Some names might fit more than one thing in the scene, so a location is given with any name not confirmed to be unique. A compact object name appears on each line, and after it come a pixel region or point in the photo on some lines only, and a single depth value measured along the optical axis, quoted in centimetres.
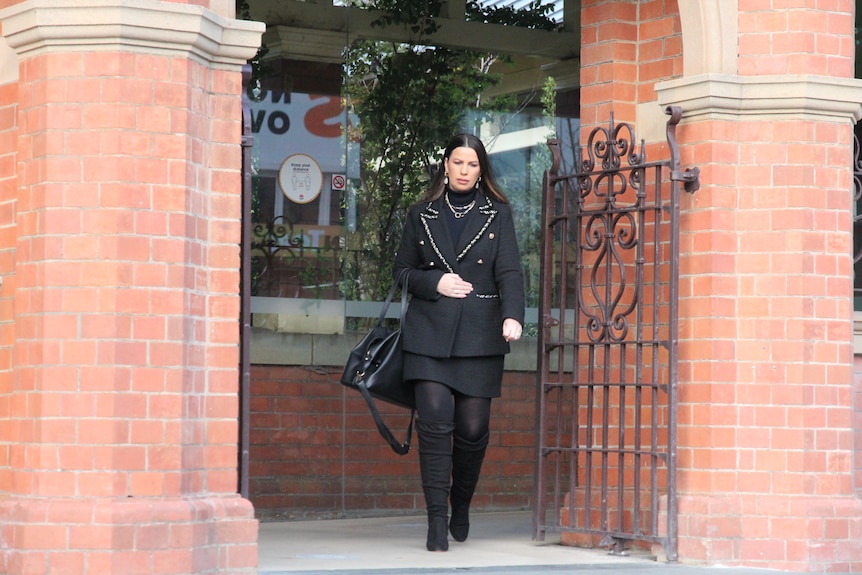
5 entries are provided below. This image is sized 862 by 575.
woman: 1320
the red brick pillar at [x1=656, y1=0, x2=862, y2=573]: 1298
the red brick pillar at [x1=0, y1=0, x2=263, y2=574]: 1077
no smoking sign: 1750
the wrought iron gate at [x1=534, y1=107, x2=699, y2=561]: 1316
